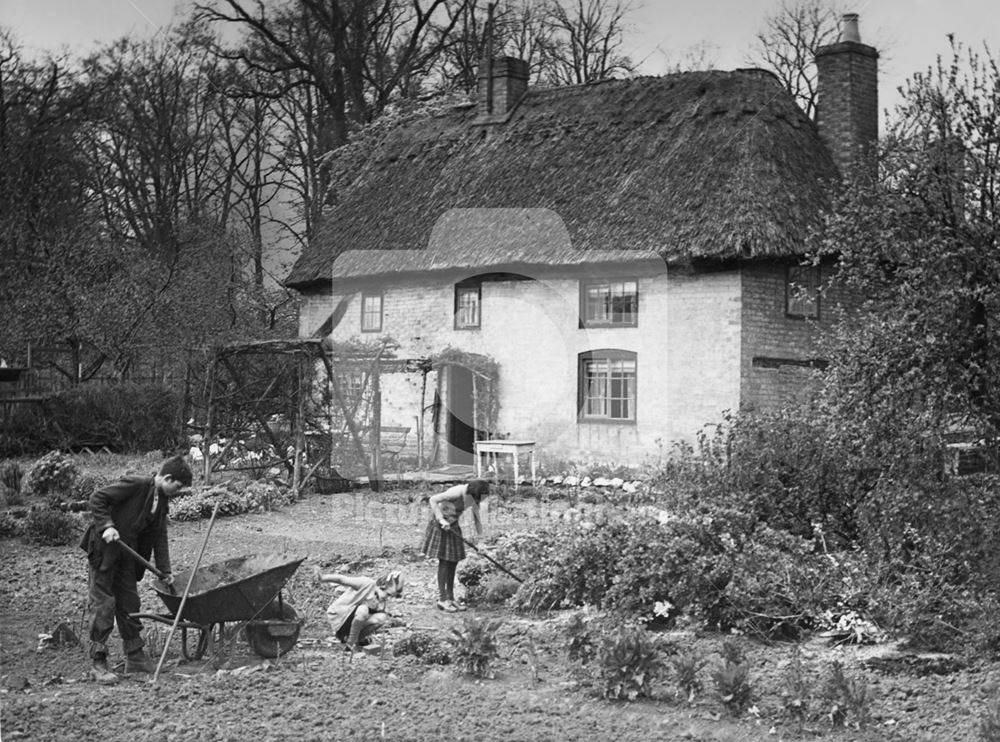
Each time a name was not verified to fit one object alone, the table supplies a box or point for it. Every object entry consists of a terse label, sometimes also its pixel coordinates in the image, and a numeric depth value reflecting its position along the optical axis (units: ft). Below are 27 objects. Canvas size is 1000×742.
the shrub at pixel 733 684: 24.04
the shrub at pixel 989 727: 20.99
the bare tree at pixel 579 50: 90.27
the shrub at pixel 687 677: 24.86
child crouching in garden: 30.58
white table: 68.93
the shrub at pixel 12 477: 60.44
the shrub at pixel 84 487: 58.65
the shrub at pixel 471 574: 38.37
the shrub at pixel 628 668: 25.38
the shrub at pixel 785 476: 36.86
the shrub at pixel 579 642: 28.22
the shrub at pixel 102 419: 83.30
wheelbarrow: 28.30
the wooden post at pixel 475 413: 75.61
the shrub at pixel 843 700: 23.26
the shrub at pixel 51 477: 60.64
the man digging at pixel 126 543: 28.43
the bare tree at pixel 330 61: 91.20
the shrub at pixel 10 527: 49.65
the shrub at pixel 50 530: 48.14
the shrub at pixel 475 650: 27.63
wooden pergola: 61.82
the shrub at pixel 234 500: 55.83
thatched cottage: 67.72
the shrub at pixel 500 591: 36.91
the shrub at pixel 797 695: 23.50
